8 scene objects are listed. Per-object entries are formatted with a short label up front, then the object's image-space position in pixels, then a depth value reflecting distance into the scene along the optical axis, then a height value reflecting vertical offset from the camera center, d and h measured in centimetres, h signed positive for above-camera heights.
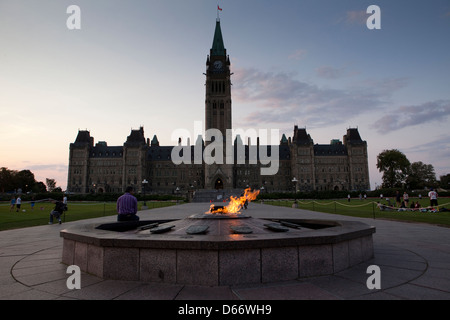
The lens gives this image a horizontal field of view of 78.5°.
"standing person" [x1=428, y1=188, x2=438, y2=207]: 2262 -154
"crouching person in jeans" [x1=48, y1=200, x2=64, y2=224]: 1605 -177
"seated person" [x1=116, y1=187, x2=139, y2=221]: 887 -90
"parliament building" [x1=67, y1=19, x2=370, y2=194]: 10619 +429
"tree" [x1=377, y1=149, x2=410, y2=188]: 9331 +415
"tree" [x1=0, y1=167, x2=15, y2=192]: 8826 +59
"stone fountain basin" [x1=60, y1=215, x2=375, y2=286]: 463 -138
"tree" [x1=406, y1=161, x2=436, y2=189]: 9755 +169
